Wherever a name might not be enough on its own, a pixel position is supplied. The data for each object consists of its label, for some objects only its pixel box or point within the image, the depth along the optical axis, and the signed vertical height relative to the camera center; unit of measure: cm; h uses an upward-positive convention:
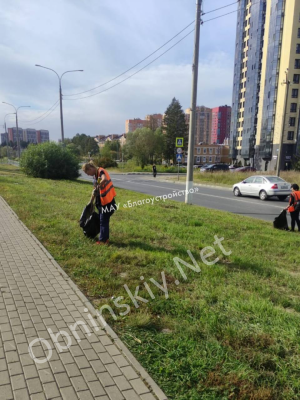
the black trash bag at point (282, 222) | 856 -193
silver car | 1634 -194
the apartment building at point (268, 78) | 5791 +1505
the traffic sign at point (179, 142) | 2202 +53
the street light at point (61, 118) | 2648 +244
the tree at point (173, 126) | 6969 +519
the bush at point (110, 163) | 5512 -280
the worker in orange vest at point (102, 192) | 575 -81
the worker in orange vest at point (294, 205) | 831 -141
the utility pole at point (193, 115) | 1166 +137
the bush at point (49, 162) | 2398 -117
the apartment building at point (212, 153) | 10544 -101
